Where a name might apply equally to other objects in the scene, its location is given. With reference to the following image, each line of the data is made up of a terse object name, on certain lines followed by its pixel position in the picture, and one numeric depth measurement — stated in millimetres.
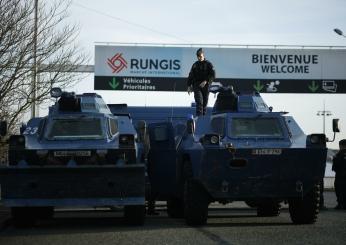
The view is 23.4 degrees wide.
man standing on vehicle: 17594
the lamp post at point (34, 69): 23603
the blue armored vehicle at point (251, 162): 14570
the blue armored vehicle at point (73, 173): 14047
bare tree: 22844
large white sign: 34844
